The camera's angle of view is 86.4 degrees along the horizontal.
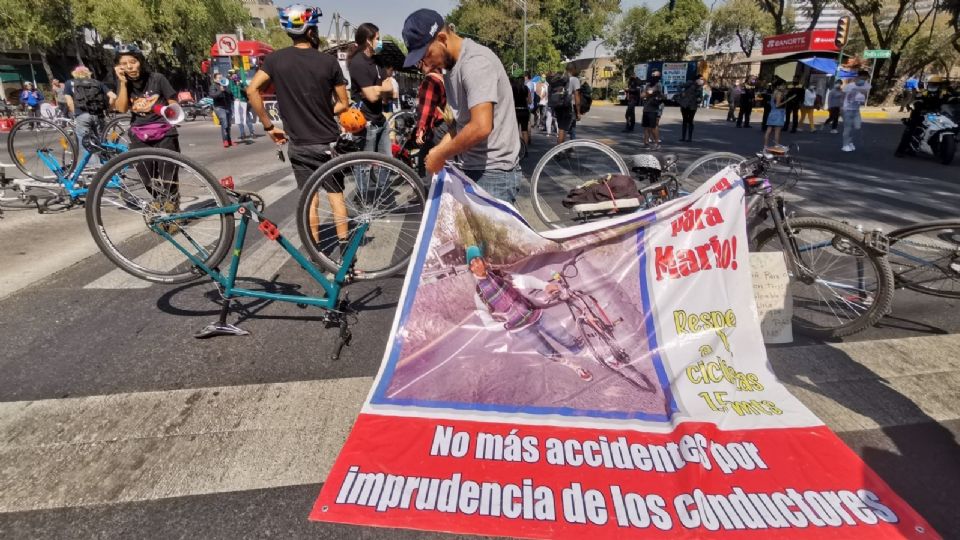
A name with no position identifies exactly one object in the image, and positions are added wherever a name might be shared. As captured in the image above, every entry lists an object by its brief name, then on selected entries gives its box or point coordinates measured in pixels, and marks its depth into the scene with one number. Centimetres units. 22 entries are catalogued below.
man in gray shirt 281
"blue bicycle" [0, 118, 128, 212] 678
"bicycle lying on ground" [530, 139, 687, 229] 387
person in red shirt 397
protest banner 193
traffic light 2133
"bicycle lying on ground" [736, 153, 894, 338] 328
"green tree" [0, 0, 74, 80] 3231
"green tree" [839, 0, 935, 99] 3083
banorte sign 3612
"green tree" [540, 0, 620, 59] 6838
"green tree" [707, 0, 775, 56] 6588
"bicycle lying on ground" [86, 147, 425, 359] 327
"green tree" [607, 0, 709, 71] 5903
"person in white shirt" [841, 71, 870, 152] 1190
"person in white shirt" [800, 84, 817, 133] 1770
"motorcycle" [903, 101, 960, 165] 1033
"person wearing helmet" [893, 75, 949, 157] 1119
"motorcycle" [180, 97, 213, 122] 2631
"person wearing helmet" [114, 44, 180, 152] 540
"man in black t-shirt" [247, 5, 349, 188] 394
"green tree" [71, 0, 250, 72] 3472
